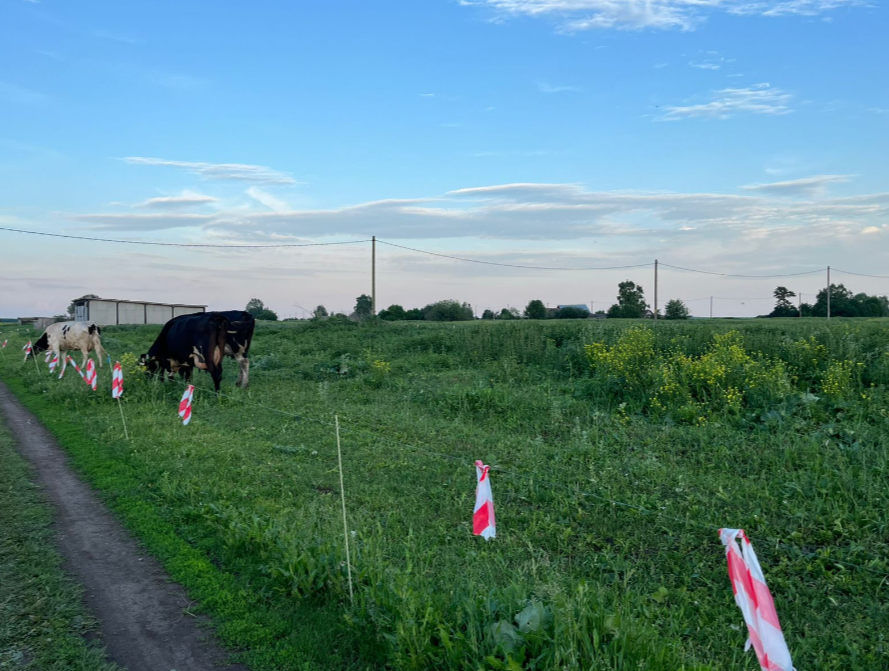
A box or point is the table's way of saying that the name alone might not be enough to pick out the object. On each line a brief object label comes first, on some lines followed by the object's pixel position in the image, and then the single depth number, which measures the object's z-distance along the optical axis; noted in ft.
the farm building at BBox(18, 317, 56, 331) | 171.49
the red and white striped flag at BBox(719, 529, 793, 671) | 10.68
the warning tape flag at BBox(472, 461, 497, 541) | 17.31
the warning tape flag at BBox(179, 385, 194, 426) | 36.19
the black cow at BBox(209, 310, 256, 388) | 55.01
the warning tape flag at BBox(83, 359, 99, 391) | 47.58
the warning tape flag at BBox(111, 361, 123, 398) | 40.88
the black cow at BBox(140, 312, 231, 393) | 51.55
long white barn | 155.43
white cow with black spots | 70.59
